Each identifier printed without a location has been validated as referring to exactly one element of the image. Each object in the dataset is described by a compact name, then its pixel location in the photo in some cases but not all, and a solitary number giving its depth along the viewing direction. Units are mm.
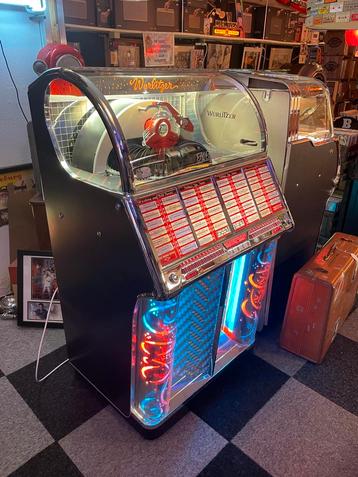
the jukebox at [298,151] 1808
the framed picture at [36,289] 2123
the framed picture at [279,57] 3946
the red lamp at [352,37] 3105
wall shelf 2336
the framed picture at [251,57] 3604
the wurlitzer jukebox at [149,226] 1163
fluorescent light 1879
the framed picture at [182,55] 3029
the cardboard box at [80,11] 2208
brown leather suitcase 1857
